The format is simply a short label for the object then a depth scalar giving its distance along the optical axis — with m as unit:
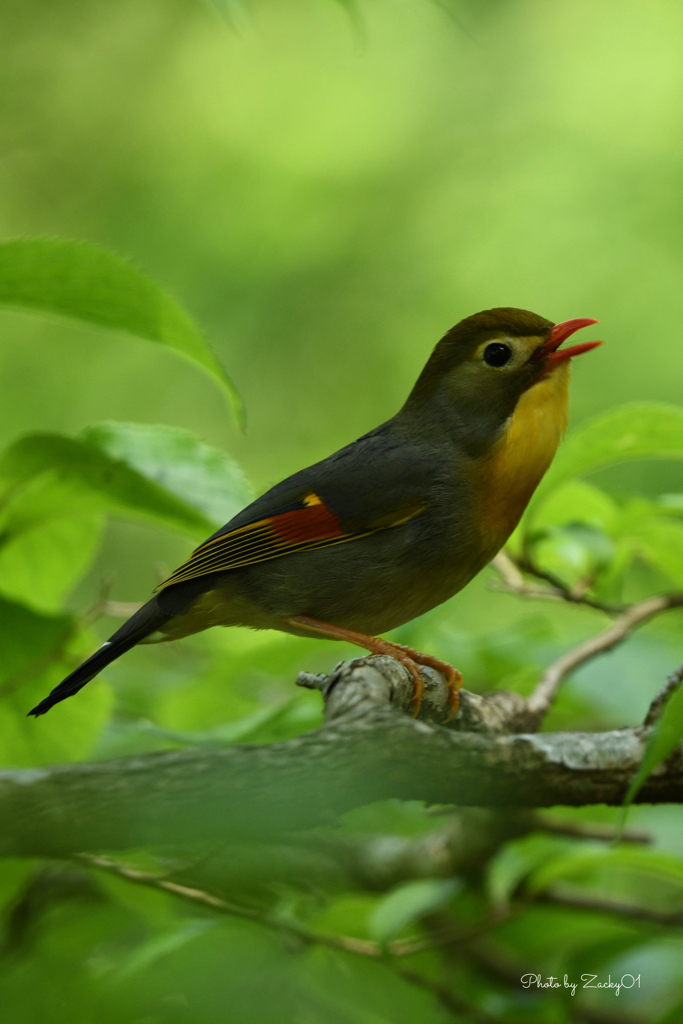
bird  6.04
